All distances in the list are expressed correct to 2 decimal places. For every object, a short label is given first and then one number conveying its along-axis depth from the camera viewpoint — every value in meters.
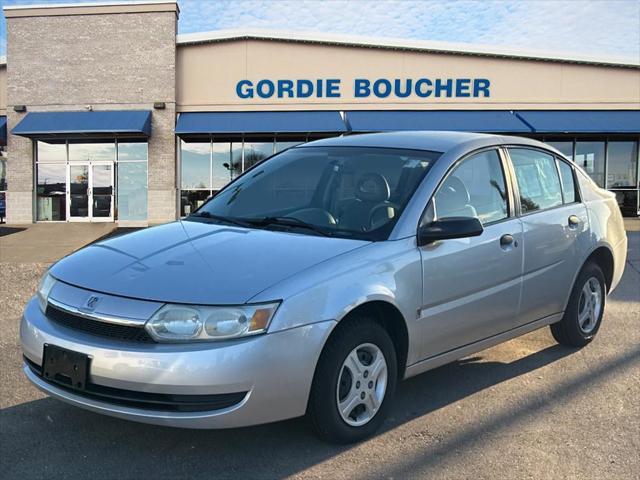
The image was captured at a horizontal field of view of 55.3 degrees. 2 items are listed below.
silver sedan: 2.74
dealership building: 21.00
